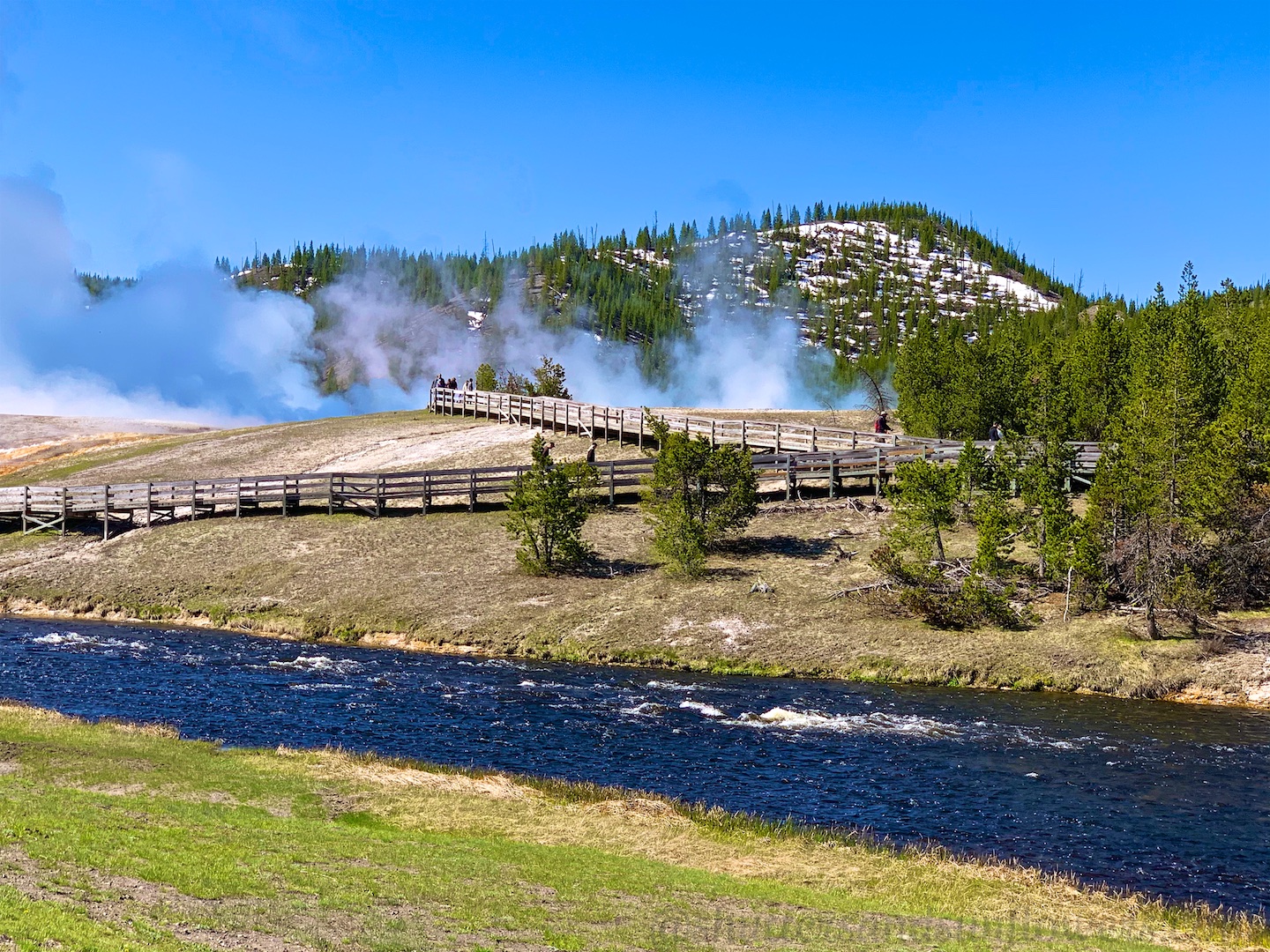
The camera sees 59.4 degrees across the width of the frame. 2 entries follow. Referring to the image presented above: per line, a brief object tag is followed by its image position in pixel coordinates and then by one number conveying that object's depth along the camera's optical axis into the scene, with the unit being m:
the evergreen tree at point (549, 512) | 45.72
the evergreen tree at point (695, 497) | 44.38
